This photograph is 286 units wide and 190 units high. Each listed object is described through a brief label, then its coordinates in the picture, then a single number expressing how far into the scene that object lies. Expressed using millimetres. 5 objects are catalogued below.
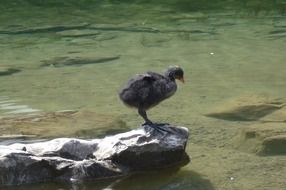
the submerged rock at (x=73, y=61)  19899
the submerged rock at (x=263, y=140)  11688
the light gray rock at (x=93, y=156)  10504
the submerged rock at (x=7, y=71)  18747
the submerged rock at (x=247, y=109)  13707
